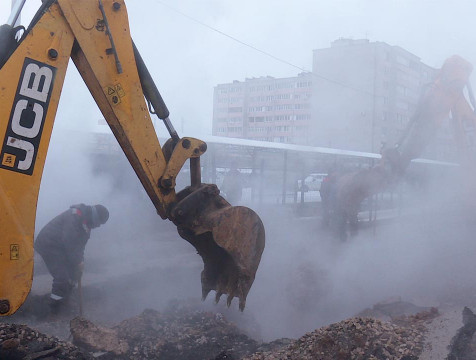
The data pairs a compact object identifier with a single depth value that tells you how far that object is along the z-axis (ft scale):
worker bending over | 19.58
